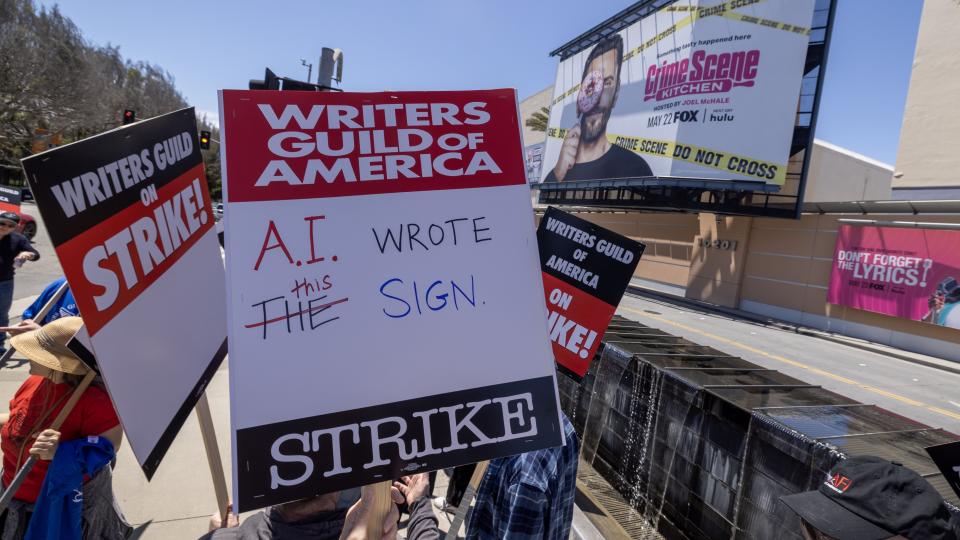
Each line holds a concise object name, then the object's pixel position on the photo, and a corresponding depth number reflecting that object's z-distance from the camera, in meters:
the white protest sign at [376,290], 1.41
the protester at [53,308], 3.52
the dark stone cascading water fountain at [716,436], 2.88
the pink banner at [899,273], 14.66
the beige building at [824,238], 16.41
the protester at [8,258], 6.20
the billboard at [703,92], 19.48
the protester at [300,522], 1.94
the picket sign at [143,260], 1.31
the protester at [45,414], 2.51
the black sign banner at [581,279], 2.75
